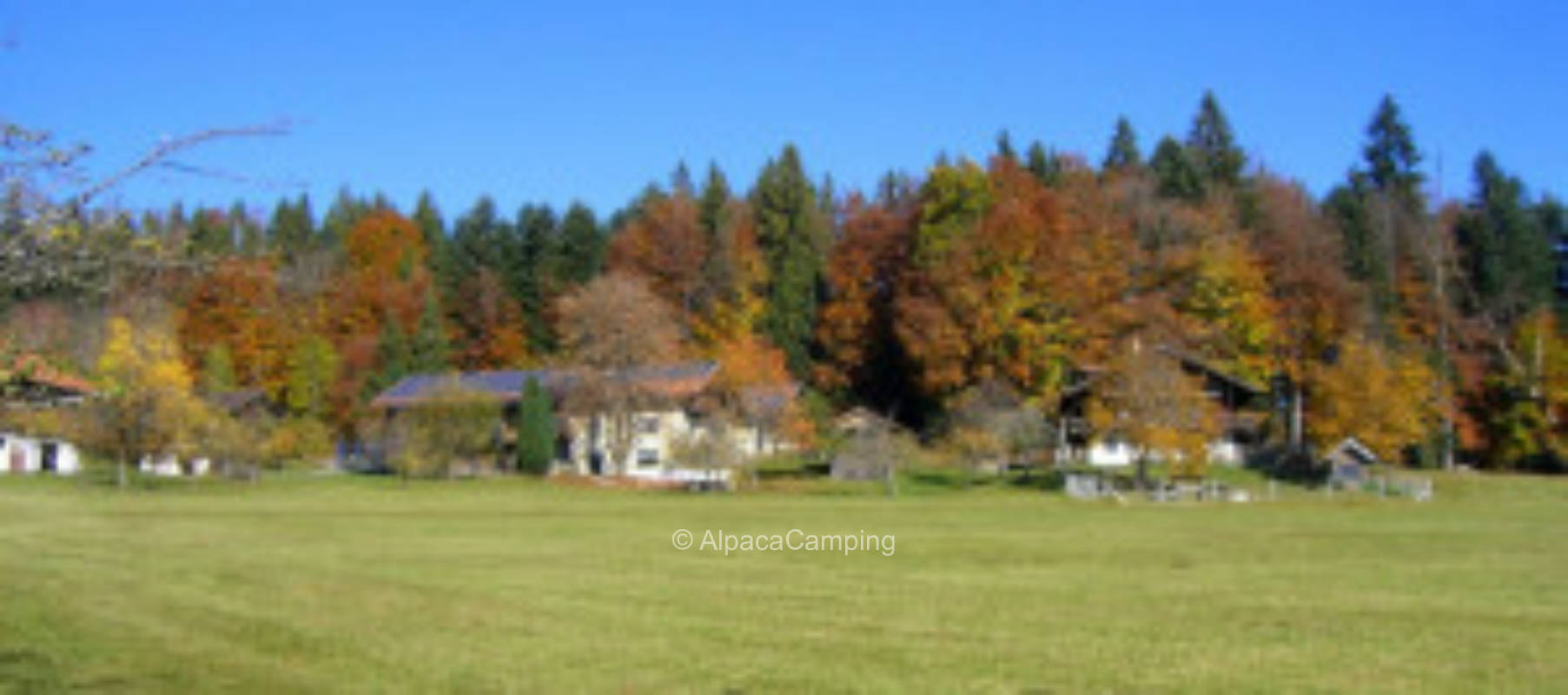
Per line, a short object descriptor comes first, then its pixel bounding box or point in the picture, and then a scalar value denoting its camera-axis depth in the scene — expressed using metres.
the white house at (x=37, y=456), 72.31
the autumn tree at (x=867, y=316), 76.56
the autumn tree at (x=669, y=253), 86.44
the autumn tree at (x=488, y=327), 89.94
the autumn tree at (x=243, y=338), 75.50
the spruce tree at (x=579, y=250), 90.50
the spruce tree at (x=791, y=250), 79.25
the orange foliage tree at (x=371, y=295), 85.34
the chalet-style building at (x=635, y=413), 67.81
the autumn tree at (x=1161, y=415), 54.50
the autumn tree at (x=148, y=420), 57.06
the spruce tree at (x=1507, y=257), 76.25
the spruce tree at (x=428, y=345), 85.12
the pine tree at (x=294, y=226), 93.44
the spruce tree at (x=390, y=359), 83.62
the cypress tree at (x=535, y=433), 69.81
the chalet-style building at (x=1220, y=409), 67.31
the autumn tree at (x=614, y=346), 68.75
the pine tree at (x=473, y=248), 93.94
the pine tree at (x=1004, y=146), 87.57
